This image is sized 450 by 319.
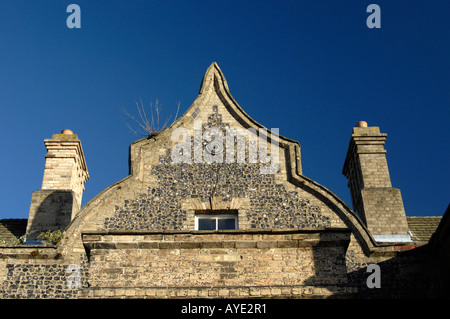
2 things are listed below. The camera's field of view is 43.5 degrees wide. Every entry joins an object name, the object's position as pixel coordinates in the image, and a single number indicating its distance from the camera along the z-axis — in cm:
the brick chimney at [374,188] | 1462
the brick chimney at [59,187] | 1518
